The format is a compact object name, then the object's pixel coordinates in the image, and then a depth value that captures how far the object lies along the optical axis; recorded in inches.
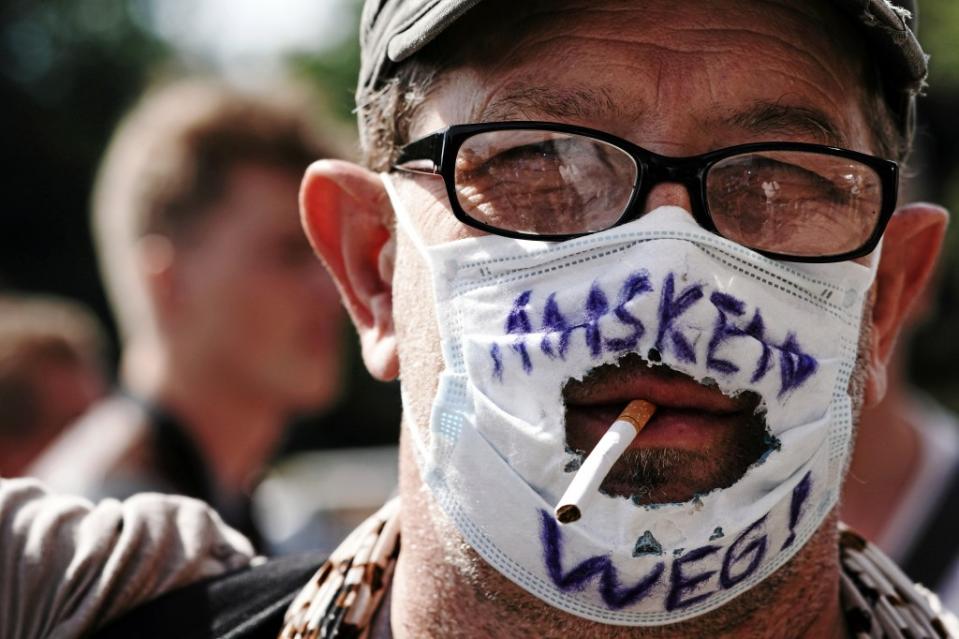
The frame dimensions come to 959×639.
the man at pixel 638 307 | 77.6
